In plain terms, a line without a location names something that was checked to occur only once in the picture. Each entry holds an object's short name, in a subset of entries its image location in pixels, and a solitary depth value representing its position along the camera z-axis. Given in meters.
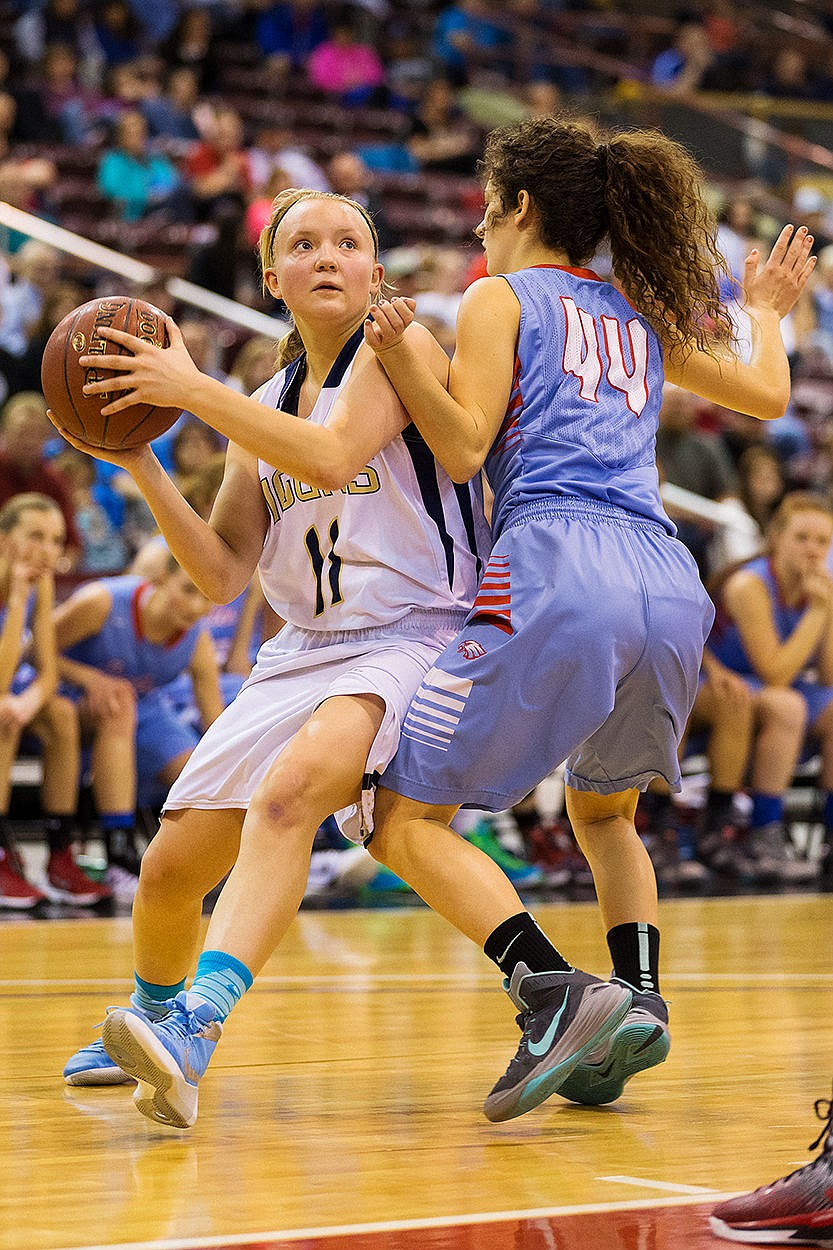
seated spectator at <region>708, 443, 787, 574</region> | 16.73
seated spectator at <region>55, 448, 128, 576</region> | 15.66
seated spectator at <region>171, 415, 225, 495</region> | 14.64
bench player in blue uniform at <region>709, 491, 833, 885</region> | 14.17
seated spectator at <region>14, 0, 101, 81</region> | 25.75
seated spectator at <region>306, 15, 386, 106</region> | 29.09
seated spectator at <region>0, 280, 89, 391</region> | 16.23
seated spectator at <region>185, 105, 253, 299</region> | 20.22
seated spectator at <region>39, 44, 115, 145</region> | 24.03
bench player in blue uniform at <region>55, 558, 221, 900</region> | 12.48
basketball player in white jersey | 5.69
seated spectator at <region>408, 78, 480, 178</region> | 27.98
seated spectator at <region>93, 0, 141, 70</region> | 26.62
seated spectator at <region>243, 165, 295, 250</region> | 20.98
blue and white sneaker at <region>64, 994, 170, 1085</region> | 6.42
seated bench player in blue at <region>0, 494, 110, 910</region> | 12.05
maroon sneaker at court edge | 4.26
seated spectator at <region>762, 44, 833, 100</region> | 33.72
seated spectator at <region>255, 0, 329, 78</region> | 29.50
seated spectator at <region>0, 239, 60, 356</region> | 17.97
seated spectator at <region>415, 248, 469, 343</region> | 20.78
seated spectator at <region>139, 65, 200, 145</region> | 24.66
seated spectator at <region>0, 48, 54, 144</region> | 23.20
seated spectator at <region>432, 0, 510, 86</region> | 31.23
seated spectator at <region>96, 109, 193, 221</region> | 22.17
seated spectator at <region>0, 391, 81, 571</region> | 14.38
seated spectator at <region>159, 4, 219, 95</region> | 27.23
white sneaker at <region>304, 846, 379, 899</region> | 12.70
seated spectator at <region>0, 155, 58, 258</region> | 19.00
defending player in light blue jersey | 5.69
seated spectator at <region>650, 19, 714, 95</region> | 33.28
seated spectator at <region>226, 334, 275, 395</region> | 15.06
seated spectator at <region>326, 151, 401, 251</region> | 23.17
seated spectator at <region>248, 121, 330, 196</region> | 24.11
